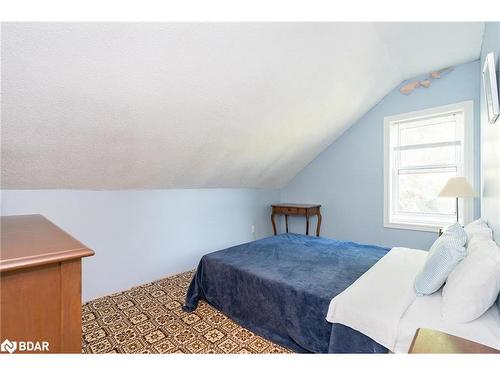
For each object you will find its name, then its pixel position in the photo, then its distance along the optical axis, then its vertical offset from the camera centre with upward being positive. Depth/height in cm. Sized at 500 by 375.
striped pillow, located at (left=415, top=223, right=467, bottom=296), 130 -41
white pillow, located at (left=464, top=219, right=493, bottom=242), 151 -28
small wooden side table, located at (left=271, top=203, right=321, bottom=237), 388 -37
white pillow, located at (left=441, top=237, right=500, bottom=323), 109 -45
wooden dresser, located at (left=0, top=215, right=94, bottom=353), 67 -32
